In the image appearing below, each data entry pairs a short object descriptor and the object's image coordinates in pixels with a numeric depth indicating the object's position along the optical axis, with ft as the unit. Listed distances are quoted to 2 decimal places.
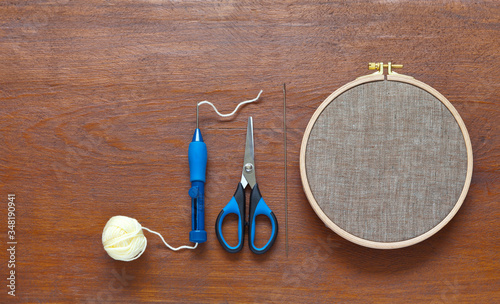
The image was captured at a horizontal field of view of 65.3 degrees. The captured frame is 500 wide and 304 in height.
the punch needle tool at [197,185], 2.37
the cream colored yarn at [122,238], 2.27
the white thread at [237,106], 2.48
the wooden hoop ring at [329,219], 2.27
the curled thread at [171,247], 2.45
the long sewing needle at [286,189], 2.45
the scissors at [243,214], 2.38
